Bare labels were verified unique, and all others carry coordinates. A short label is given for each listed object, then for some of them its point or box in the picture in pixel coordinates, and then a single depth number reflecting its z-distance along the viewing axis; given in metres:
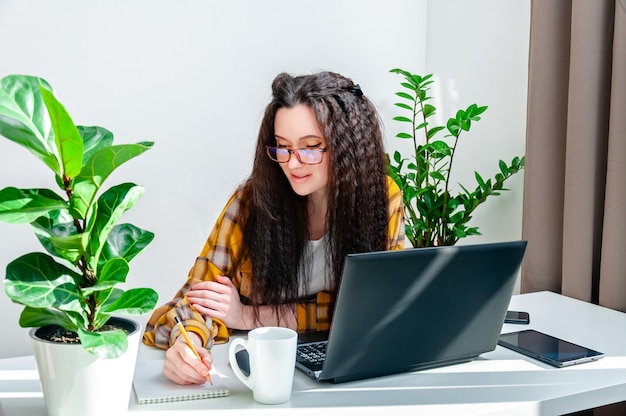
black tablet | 1.33
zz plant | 2.44
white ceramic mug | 1.10
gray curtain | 1.83
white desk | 1.11
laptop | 1.15
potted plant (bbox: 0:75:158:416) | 0.94
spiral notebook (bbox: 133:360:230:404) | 1.13
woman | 1.59
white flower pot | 0.99
